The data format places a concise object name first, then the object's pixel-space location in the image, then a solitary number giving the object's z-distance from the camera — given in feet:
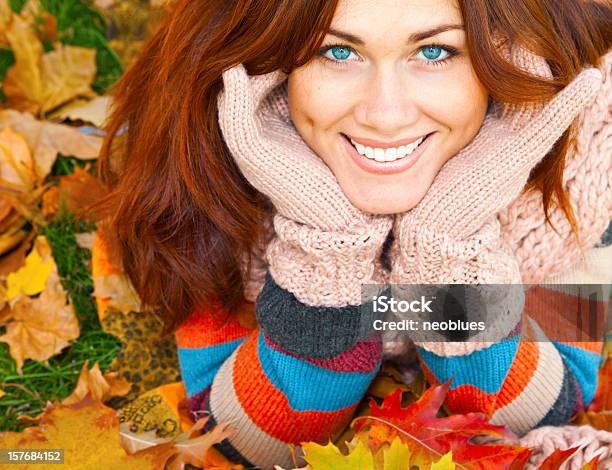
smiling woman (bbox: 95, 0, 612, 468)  4.23
